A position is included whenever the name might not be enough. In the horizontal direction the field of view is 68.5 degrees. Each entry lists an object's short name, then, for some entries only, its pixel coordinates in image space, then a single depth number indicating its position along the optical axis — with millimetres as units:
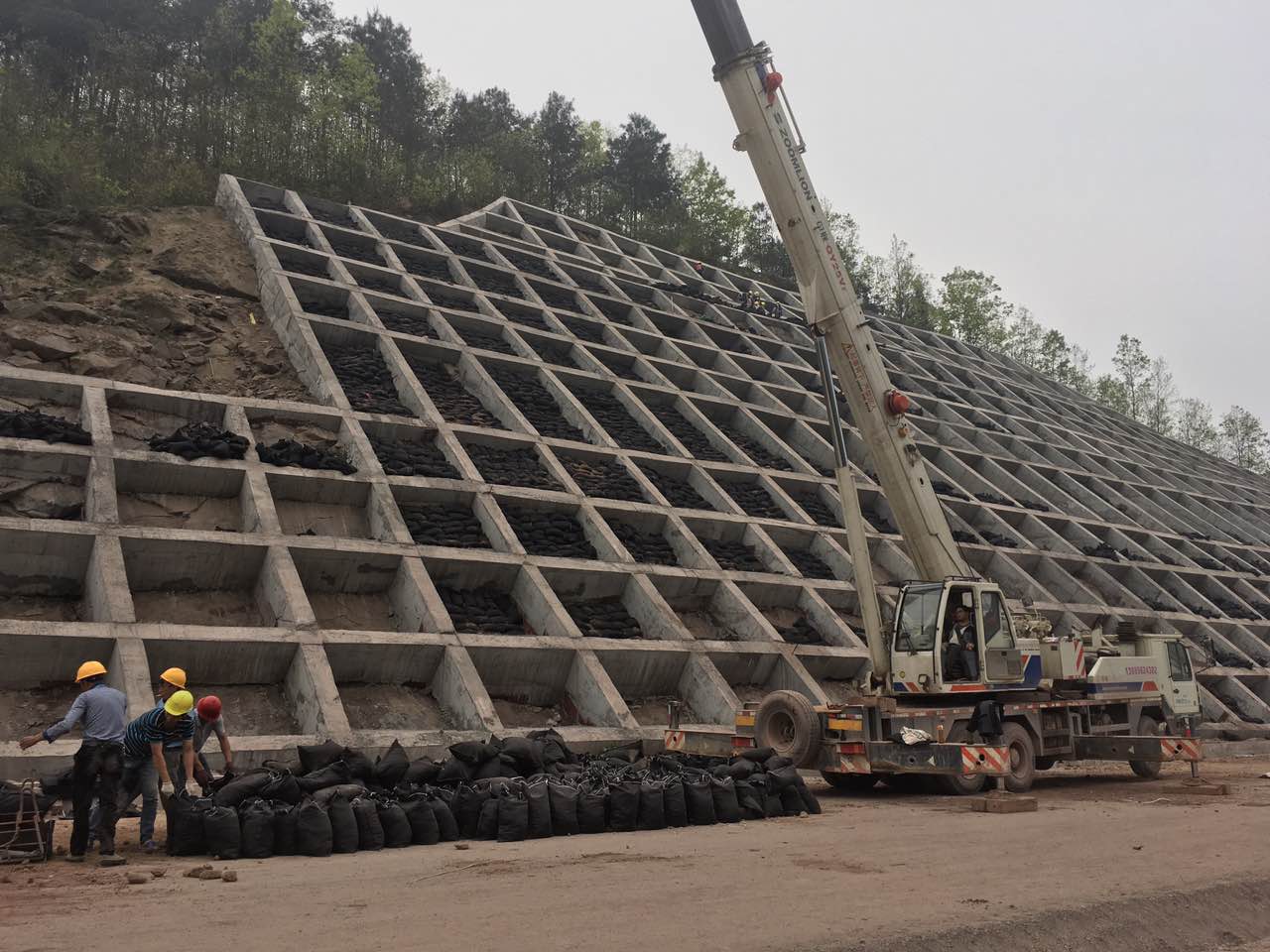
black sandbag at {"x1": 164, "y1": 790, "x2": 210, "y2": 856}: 7930
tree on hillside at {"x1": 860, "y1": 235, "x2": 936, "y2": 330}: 68250
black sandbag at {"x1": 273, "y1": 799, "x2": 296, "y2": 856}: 8078
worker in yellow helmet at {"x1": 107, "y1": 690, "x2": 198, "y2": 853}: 8289
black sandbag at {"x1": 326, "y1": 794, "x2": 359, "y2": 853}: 8234
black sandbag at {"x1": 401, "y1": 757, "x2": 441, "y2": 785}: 9828
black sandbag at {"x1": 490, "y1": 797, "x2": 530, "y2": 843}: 8867
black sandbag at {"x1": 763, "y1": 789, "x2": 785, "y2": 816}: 10742
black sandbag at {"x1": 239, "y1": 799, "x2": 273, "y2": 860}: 7918
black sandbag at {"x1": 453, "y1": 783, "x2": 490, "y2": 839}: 9109
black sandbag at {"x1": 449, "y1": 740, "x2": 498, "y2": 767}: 10305
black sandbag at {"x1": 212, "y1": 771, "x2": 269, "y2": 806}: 8250
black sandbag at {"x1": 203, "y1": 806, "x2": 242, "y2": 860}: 7836
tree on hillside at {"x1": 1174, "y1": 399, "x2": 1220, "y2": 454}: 76000
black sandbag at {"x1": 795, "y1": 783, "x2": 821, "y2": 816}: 10984
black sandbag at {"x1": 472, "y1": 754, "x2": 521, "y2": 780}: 10227
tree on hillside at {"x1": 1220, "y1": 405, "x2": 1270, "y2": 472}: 75562
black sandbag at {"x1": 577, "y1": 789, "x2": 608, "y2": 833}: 9406
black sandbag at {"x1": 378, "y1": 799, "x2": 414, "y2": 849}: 8531
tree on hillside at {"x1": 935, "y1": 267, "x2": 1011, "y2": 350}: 70125
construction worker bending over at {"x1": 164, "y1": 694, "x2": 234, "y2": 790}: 8586
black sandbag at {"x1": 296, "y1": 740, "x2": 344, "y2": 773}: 9664
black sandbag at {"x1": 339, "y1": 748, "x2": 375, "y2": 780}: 9602
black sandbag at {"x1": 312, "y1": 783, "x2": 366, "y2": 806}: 8453
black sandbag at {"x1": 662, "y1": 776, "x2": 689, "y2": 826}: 9844
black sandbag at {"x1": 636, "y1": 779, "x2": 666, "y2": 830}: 9664
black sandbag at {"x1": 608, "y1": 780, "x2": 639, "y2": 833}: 9555
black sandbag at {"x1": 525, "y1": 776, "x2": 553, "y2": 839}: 9039
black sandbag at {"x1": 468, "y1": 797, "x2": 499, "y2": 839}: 8961
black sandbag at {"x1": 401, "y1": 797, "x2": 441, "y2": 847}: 8664
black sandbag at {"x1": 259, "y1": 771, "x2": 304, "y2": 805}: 8492
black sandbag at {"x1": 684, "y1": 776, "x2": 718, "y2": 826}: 10062
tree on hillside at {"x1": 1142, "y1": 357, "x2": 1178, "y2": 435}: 74625
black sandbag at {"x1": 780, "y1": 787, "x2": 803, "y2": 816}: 10906
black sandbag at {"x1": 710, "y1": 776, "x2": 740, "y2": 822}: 10289
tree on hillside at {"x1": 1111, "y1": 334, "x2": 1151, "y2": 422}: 74625
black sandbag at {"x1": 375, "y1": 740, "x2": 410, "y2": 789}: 9742
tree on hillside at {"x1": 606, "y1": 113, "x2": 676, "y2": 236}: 55844
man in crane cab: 12849
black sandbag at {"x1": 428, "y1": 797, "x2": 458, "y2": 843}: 8867
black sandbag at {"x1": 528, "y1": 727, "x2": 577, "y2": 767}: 11227
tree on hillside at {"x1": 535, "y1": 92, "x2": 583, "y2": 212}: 54094
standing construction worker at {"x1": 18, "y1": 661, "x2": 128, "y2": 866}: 7805
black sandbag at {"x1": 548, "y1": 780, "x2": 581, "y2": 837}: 9227
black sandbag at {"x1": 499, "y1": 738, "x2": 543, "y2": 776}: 10656
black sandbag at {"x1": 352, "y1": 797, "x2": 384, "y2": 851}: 8383
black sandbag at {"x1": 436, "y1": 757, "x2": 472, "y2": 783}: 9969
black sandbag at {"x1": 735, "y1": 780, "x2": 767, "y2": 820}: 10562
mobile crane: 12344
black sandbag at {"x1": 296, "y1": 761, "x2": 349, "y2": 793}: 8883
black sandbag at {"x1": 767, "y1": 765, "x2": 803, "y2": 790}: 10898
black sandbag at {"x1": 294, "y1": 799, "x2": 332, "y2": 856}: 8047
